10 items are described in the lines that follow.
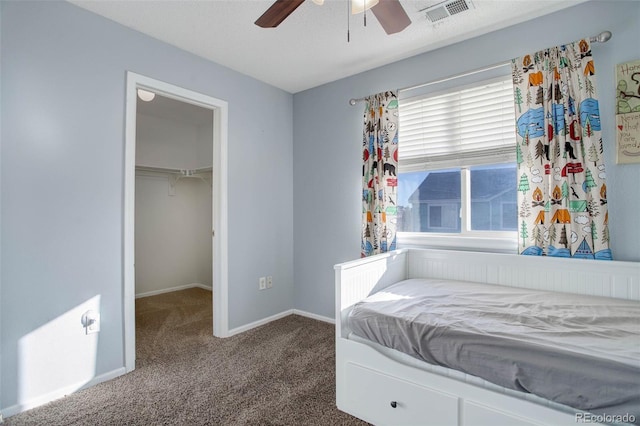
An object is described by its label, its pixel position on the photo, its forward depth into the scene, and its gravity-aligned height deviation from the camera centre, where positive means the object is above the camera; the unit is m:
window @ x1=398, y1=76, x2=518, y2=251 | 2.30 +0.39
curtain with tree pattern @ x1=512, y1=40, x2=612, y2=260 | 1.90 +0.39
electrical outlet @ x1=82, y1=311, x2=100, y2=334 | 2.03 -0.69
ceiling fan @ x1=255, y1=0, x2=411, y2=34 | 1.51 +1.05
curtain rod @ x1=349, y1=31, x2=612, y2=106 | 1.86 +1.11
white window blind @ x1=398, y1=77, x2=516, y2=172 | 2.29 +0.72
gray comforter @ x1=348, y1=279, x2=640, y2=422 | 1.08 -0.51
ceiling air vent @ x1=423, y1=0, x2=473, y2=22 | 1.99 +1.38
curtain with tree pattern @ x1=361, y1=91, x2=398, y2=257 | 2.69 +0.37
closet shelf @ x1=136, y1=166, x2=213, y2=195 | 4.23 +0.62
